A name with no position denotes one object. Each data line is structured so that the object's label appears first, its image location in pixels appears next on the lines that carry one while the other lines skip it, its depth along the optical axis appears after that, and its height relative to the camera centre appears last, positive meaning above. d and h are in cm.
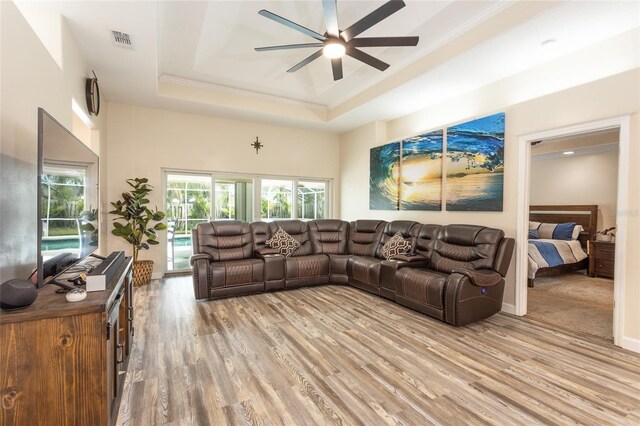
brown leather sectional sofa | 325 -72
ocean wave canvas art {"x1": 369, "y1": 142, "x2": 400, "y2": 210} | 540 +65
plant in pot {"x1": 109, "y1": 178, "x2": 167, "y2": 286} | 463 -22
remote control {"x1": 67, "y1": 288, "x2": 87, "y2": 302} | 142 -41
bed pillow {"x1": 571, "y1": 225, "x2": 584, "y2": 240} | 580 -38
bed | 501 -56
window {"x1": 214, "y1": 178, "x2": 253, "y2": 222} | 592 +22
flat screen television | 154 +5
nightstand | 512 -80
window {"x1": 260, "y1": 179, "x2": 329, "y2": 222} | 636 +24
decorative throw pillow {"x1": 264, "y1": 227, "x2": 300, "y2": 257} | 489 -53
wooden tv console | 128 -69
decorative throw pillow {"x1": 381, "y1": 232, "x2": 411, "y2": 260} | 437 -53
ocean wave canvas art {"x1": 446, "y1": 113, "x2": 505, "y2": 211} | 379 +63
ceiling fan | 241 +161
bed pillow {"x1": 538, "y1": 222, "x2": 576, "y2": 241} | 585 -37
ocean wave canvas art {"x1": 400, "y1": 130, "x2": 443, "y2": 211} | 461 +63
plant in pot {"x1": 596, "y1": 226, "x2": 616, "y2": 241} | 536 -40
